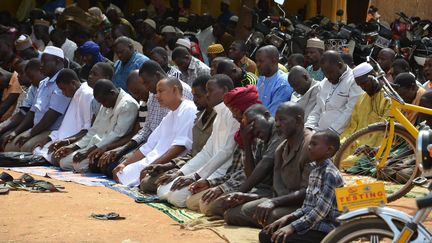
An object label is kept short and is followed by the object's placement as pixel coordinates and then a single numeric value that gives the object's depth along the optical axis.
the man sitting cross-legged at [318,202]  8.43
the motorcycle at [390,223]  6.19
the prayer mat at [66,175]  13.51
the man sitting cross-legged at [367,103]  12.38
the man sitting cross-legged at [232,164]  10.61
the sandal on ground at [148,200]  11.77
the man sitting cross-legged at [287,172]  9.12
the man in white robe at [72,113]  15.38
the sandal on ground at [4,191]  12.12
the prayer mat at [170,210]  10.66
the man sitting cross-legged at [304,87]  13.57
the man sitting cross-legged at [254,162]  9.94
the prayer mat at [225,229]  9.25
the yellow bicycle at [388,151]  10.76
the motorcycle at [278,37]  18.83
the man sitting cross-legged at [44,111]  16.03
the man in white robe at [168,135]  12.66
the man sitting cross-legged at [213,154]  11.18
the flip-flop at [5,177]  12.72
